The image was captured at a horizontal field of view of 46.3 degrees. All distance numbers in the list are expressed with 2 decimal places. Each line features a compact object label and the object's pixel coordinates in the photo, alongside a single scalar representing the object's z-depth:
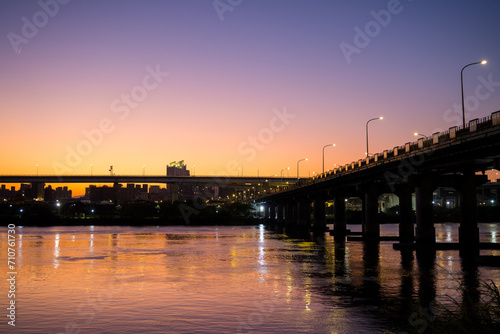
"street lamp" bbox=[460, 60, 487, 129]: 48.27
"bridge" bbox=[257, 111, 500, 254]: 46.50
